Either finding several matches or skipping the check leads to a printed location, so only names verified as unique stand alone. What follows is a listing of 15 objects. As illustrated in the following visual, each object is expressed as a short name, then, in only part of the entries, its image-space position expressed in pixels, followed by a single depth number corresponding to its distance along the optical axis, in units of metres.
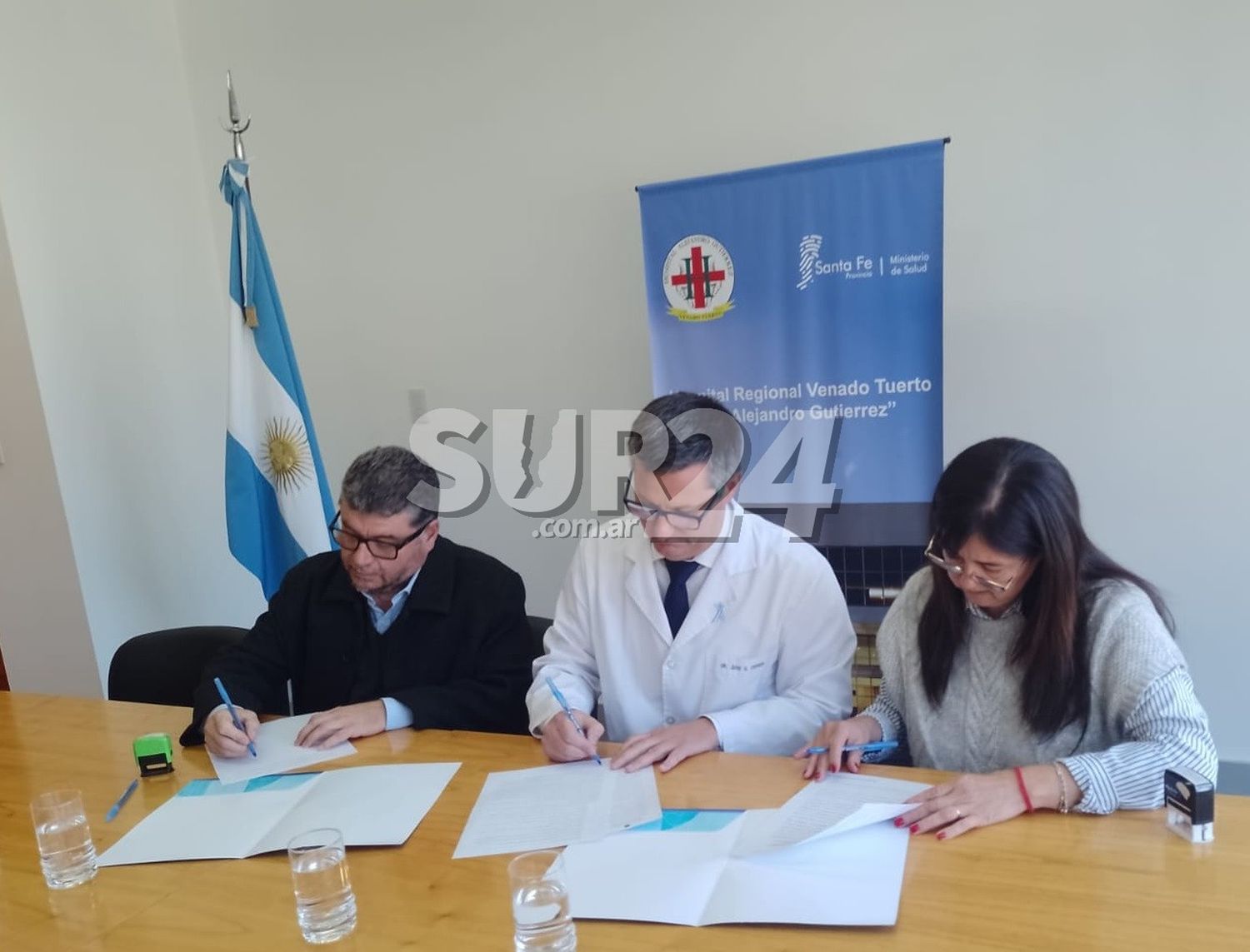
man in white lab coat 1.81
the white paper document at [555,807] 1.37
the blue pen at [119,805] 1.59
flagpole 3.19
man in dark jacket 1.97
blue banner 2.92
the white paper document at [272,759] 1.72
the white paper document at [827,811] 1.28
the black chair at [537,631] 2.16
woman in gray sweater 1.31
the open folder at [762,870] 1.13
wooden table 1.07
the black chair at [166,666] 2.44
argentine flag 3.34
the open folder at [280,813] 1.43
